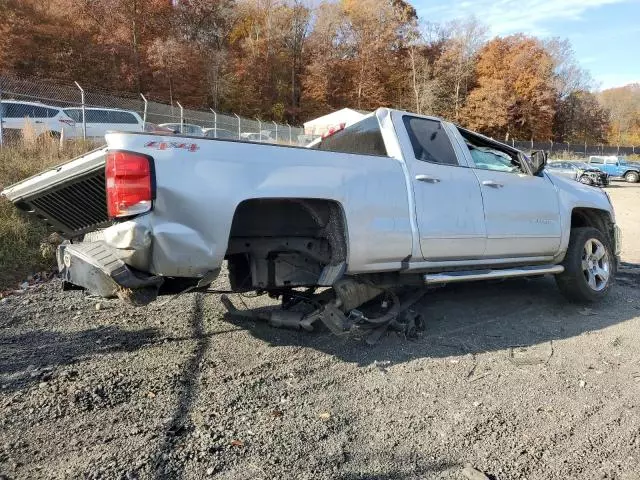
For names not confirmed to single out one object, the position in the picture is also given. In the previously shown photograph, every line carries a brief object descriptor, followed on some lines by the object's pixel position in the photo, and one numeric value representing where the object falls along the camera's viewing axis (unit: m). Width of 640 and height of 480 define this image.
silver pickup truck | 3.25
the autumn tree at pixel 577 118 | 73.81
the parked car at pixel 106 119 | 16.48
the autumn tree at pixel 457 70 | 61.44
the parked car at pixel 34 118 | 11.19
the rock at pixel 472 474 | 2.60
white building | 43.40
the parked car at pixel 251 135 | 24.31
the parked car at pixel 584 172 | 29.73
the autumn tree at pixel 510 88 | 60.49
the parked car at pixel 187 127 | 19.17
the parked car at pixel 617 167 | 36.31
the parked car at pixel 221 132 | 21.84
